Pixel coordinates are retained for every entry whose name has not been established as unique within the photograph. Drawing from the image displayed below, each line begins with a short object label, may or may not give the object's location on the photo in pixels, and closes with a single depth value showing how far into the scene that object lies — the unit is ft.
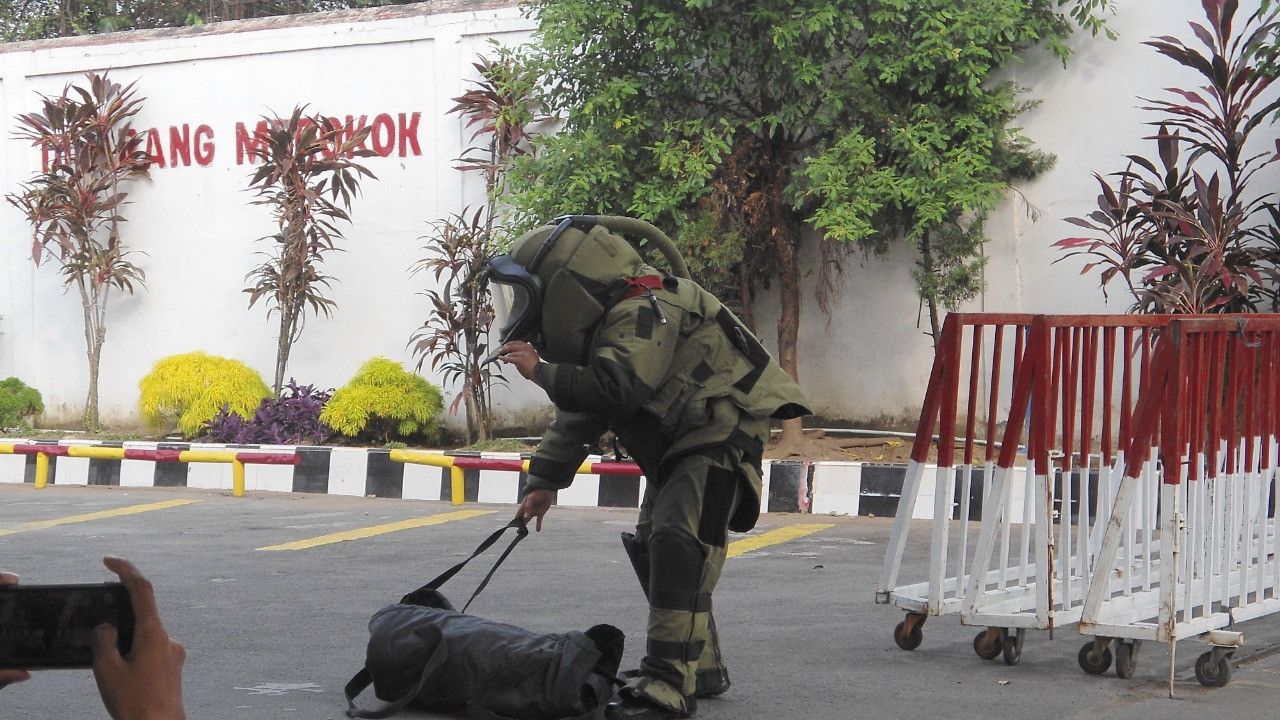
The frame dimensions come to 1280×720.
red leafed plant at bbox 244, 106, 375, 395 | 40.27
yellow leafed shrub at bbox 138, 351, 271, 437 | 41.27
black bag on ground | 13.69
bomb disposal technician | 13.97
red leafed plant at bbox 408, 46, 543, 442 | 38.27
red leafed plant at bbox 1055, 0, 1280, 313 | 29.58
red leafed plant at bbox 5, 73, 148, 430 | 43.32
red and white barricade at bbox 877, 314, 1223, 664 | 16.12
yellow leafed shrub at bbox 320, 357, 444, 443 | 38.68
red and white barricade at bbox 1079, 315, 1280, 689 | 15.14
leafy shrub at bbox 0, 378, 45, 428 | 45.62
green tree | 32.86
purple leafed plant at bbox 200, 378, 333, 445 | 40.29
